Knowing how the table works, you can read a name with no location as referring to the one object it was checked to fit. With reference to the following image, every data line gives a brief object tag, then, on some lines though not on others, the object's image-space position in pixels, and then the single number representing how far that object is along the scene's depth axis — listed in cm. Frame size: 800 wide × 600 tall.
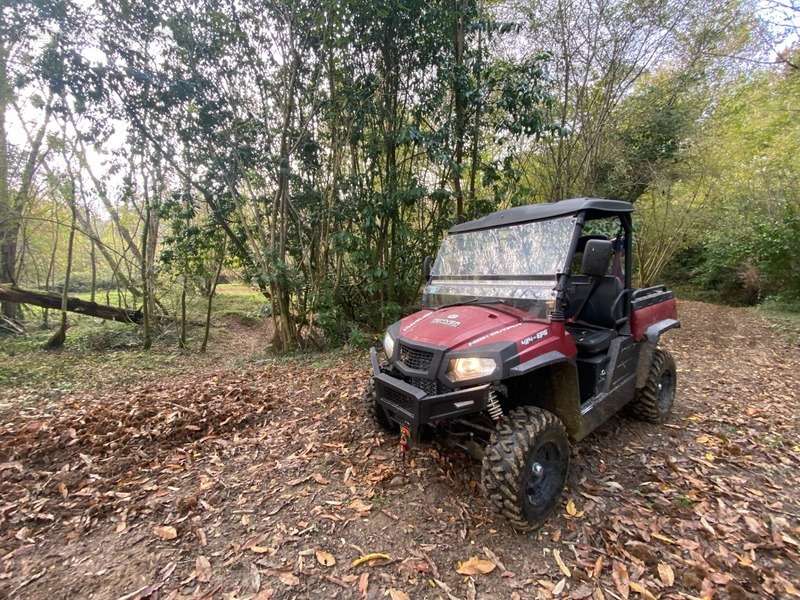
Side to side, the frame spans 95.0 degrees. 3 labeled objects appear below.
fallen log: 799
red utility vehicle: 219
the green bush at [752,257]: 1012
